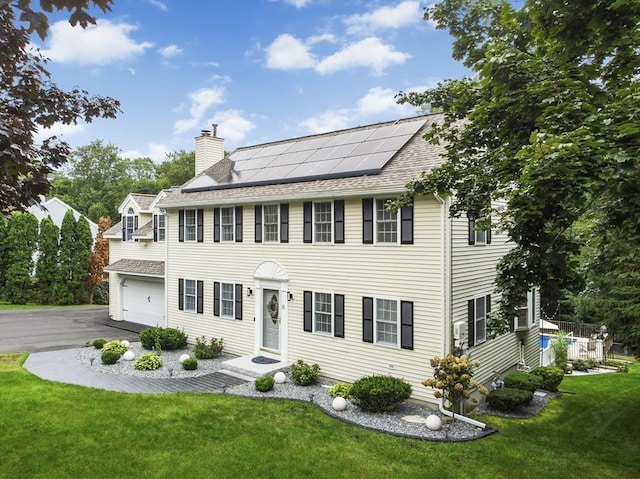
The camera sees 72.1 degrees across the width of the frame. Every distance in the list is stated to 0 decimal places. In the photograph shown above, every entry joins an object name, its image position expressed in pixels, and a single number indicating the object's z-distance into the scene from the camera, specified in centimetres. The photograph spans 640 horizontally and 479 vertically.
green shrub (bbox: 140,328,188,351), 1752
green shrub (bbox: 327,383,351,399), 1220
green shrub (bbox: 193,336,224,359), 1639
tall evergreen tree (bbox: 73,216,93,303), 3133
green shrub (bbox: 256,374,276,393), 1278
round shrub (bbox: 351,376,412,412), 1120
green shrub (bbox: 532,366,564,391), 1420
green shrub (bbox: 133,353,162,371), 1505
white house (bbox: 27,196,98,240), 3808
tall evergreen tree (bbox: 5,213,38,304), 2997
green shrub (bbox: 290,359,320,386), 1342
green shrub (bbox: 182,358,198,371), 1497
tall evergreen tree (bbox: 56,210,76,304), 3077
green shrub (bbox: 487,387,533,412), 1199
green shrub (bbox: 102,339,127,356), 1622
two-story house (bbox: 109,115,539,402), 1207
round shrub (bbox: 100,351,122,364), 1552
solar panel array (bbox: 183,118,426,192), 1459
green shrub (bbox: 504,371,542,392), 1288
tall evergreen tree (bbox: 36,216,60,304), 3058
